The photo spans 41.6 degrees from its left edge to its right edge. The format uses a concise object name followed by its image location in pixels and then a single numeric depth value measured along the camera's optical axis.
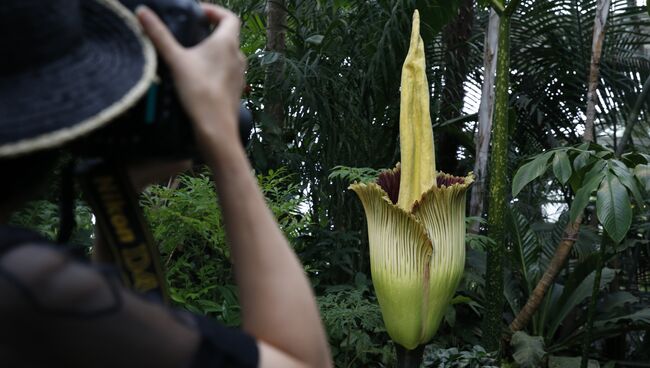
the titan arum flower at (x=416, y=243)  2.57
